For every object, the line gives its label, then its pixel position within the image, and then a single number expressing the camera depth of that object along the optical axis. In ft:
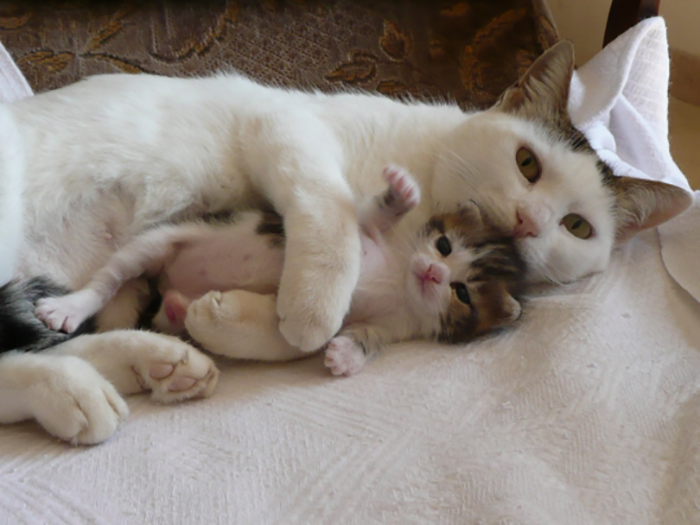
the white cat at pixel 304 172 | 1.73
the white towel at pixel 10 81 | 2.04
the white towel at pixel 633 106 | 2.08
